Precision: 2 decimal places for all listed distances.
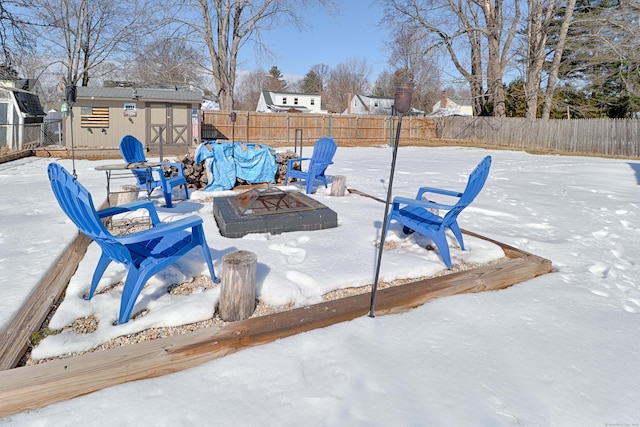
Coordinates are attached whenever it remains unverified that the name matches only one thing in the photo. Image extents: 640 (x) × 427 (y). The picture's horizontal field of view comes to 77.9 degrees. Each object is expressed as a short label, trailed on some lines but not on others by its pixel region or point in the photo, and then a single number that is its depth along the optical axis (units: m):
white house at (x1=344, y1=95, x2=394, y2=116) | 46.69
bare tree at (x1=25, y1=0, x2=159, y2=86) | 21.80
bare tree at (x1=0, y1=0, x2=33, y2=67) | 9.37
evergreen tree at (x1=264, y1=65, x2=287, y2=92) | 57.81
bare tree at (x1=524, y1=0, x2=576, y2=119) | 19.16
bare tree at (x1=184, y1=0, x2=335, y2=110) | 21.20
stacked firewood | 6.88
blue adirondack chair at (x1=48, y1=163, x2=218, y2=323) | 1.99
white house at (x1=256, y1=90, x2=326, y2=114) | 43.03
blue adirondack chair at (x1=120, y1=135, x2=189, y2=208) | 5.05
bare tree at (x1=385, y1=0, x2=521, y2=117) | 21.81
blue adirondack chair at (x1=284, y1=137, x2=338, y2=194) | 6.20
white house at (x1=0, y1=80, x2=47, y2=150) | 16.47
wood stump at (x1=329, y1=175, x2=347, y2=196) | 5.98
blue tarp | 6.65
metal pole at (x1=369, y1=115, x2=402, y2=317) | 2.31
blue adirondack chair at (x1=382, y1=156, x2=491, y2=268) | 3.10
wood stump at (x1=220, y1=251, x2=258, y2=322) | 2.21
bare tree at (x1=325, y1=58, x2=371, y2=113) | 56.69
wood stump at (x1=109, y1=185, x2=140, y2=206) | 4.58
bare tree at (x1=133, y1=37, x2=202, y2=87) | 21.55
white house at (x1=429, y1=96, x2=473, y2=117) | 51.00
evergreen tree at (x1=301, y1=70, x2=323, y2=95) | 57.63
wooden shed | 14.92
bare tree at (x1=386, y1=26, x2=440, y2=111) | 21.39
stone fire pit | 3.73
